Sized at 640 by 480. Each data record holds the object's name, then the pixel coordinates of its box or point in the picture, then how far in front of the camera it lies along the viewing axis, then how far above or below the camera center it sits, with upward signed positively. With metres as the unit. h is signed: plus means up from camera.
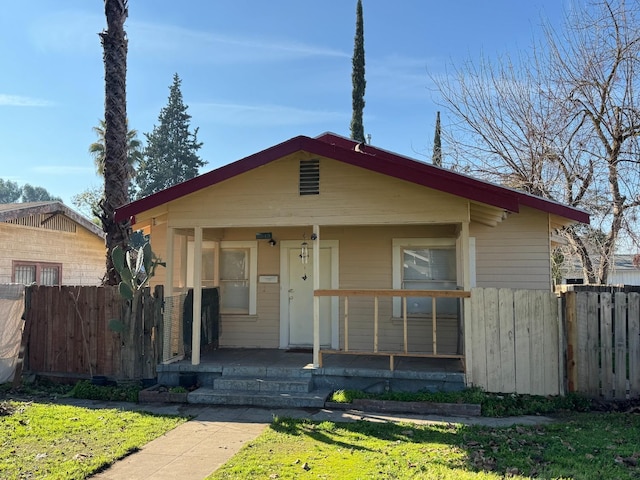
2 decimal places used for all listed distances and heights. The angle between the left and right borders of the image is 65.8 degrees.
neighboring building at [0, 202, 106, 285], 14.34 +1.26
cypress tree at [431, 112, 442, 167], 16.19 +4.43
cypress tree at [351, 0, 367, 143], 24.05 +10.14
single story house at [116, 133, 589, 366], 7.49 +0.83
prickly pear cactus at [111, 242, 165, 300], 8.02 +0.27
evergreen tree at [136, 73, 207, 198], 43.00 +11.77
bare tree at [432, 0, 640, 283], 11.64 +4.30
